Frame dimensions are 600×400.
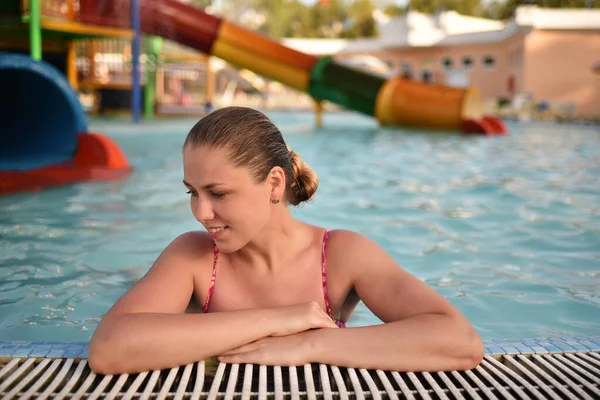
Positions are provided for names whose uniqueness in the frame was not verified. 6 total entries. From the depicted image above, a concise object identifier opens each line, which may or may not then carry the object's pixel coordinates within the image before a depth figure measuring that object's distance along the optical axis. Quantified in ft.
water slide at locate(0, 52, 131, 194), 19.37
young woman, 5.70
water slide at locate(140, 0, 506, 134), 38.81
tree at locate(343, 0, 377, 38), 126.94
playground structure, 33.73
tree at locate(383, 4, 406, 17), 139.54
